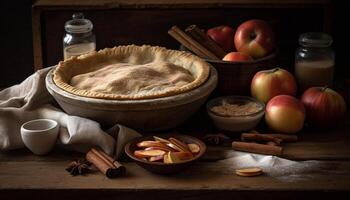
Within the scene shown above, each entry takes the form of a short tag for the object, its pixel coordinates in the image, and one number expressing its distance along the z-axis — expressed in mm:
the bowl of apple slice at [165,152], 1184
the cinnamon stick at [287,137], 1306
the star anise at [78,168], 1209
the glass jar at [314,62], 1433
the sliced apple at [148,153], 1206
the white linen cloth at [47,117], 1253
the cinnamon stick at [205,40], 1476
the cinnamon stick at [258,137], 1297
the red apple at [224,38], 1525
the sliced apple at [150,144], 1224
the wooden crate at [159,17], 1689
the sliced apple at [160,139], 1243
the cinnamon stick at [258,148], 1259
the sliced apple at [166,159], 1189
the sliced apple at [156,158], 1195
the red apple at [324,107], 1331
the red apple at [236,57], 1415
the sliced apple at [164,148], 1215
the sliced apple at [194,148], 1226
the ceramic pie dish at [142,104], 1251
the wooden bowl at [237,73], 1401
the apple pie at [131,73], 1290
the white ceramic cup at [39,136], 1246
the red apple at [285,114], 1312
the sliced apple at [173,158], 1188
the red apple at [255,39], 1458
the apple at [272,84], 1369
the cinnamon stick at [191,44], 1458
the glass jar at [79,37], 1523
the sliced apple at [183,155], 1198
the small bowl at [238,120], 1317
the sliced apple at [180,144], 1222
